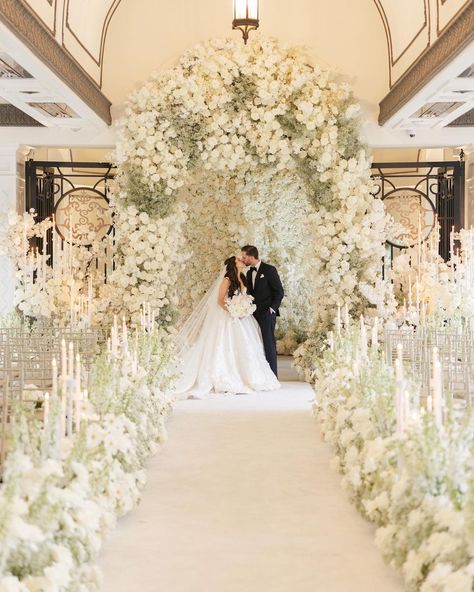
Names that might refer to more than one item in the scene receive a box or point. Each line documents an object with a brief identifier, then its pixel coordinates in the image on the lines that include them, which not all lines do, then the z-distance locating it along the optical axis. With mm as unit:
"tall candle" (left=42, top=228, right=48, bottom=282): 13147
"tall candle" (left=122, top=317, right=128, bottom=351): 7885
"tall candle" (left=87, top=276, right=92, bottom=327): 12023
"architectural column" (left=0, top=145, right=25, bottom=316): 13617
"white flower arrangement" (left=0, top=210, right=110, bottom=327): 12820
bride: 12477
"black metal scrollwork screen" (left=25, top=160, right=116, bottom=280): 13789
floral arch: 12656
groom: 13391
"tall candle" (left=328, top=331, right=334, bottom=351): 9938
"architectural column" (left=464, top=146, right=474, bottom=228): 13820
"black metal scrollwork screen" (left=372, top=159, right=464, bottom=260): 13656
